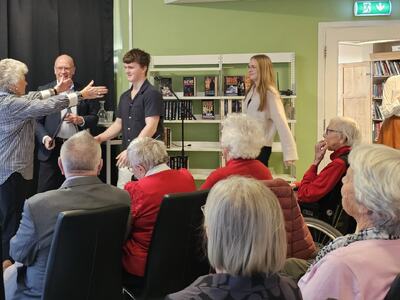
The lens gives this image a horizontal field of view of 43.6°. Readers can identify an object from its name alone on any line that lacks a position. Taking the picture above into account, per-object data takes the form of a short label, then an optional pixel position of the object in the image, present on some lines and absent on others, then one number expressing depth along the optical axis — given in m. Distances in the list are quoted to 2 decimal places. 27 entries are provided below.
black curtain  5.07
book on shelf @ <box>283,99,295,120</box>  5.48
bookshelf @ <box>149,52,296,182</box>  5.55
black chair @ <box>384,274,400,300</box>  1.34
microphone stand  5.52
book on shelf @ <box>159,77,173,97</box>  5.60
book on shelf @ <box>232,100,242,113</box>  5.61
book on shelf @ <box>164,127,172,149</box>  5.57
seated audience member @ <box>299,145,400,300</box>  1.41
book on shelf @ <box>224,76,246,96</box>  5.57
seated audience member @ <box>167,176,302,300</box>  1.23
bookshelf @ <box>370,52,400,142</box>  6.92
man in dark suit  4.32
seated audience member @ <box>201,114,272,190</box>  2.79
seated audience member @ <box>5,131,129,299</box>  2.04
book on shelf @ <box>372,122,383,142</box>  6.86
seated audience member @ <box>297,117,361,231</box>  3.15
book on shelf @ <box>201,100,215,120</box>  5.66
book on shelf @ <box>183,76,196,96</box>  5.61
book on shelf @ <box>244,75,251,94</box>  5.45
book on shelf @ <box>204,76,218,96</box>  5.61
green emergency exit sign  5.48
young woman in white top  4.05
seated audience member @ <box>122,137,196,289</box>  2.41
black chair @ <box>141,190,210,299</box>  2.22
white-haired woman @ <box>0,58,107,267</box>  3.57
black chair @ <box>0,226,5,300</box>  1.89
